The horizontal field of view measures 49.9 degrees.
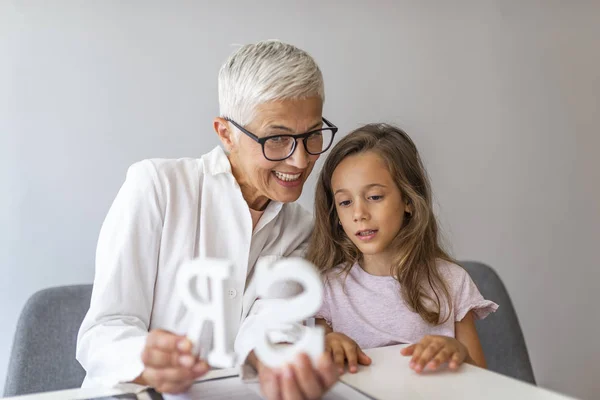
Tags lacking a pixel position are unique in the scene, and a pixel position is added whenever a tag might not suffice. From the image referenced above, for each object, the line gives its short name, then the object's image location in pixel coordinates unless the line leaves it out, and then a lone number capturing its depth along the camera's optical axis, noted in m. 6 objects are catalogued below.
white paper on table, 0.94
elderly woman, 1.31
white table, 1.00
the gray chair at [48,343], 1.66
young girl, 1.56
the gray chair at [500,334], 1.99
